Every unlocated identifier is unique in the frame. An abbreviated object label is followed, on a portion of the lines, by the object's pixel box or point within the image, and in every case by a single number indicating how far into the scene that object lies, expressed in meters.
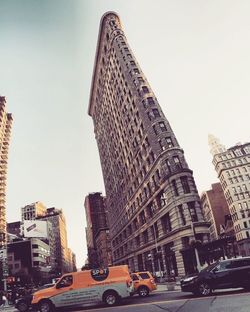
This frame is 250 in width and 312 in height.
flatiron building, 32.77
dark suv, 12.74
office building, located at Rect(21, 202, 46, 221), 142.05
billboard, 62.27
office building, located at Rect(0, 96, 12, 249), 69.91
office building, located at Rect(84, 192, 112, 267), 131.95
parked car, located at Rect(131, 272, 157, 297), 16.82
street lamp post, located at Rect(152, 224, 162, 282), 36.48
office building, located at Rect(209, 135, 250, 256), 69.51
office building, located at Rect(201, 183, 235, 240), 88.89
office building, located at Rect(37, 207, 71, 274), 142.29
